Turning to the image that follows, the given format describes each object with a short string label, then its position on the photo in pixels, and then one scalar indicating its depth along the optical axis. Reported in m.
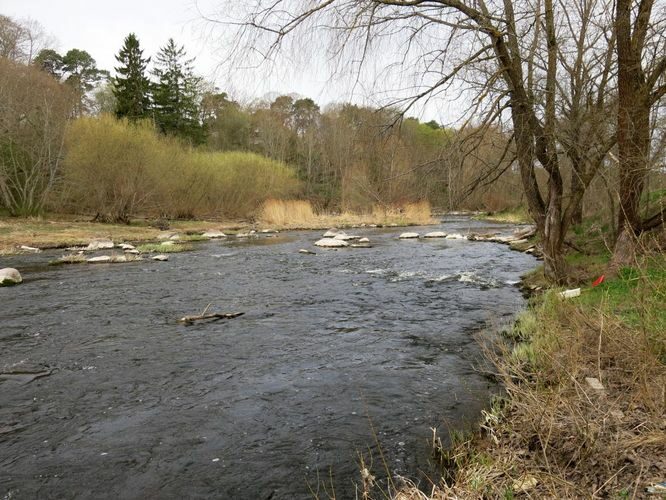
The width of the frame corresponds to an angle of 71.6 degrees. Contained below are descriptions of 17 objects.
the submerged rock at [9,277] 11.34
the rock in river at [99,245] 19.02
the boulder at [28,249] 17.92
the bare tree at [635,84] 7.37
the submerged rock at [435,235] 25.22
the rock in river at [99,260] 15.24
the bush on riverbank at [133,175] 27.19
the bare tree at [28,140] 25.88
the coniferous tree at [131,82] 41.88
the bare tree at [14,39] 33.25
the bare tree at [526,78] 5.77
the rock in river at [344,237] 22.97
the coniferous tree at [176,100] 46.41
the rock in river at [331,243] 20.50
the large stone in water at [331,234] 25.01
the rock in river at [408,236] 24.94
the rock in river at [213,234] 25.78
